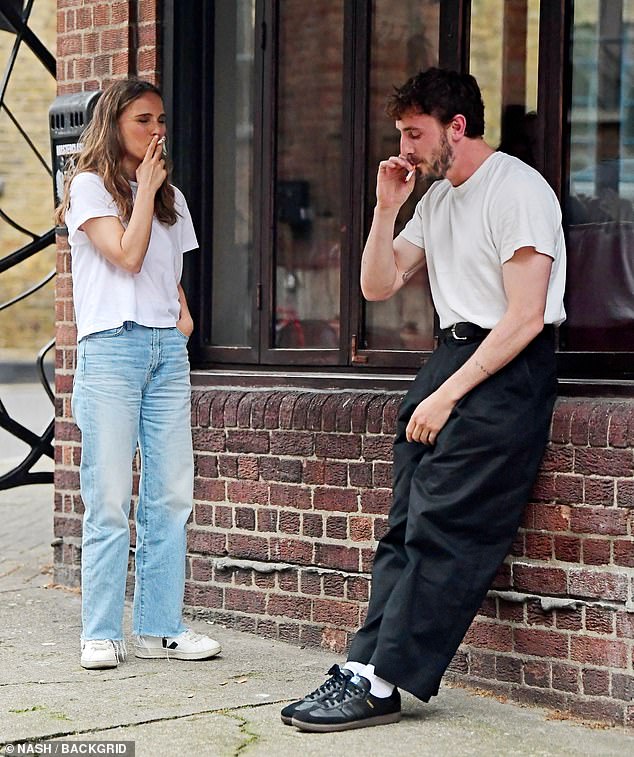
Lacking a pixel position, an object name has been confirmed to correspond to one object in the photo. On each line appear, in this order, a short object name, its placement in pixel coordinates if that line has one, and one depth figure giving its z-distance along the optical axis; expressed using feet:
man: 27.27
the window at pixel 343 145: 31.89
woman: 31.45
